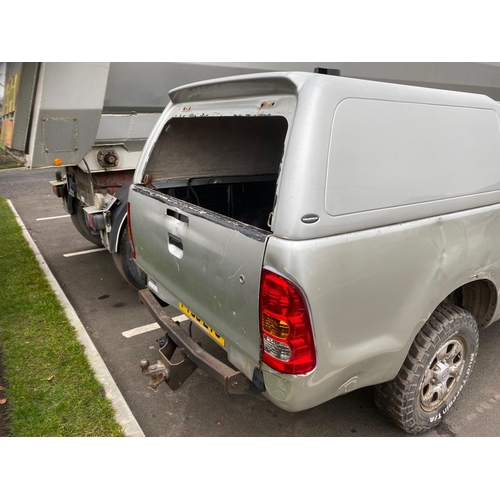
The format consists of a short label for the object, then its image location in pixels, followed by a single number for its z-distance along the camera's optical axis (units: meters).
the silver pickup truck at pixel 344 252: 1.85
